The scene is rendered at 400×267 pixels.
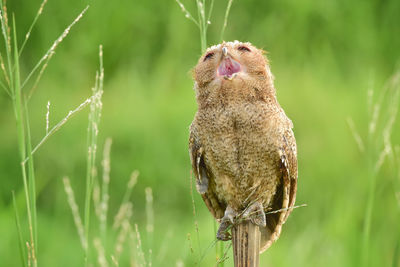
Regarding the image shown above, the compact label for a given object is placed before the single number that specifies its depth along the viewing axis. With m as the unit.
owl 6.20
